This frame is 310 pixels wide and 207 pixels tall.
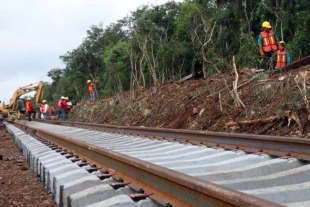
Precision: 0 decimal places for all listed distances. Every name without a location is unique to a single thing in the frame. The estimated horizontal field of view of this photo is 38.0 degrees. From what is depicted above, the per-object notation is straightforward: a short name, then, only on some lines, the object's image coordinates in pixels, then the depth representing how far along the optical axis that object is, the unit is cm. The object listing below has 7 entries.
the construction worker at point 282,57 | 1090
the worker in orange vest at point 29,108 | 2399
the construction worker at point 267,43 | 1105
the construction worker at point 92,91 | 2814
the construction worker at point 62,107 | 2354
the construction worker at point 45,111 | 2594
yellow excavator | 2695
